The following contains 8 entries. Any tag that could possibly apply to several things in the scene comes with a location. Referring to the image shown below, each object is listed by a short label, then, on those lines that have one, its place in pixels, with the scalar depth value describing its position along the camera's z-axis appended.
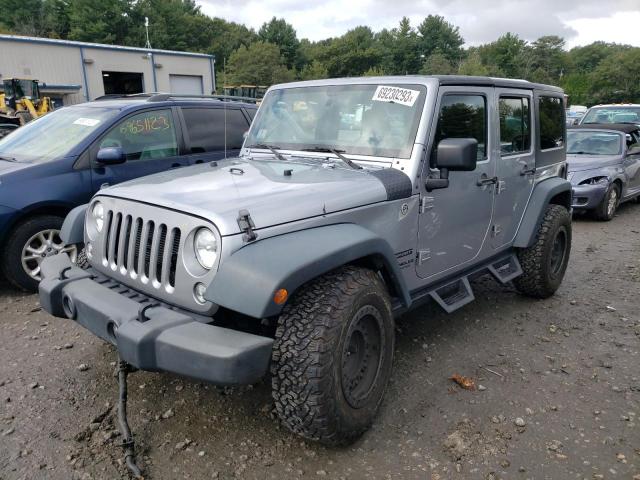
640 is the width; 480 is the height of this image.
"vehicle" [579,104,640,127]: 12.75
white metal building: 26.87
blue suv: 4.54
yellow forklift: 15.71
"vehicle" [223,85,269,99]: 23.03
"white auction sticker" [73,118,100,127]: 5.08
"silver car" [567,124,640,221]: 8.42
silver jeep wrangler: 2.22
